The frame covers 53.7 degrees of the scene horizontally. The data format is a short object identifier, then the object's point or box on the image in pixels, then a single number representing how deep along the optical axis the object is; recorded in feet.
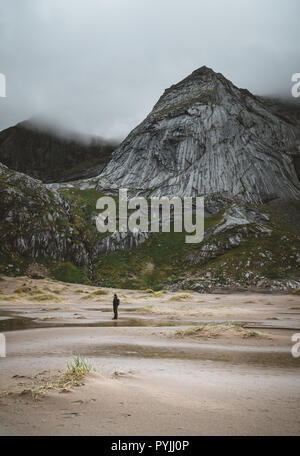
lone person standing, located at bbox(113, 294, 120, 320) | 66.23
